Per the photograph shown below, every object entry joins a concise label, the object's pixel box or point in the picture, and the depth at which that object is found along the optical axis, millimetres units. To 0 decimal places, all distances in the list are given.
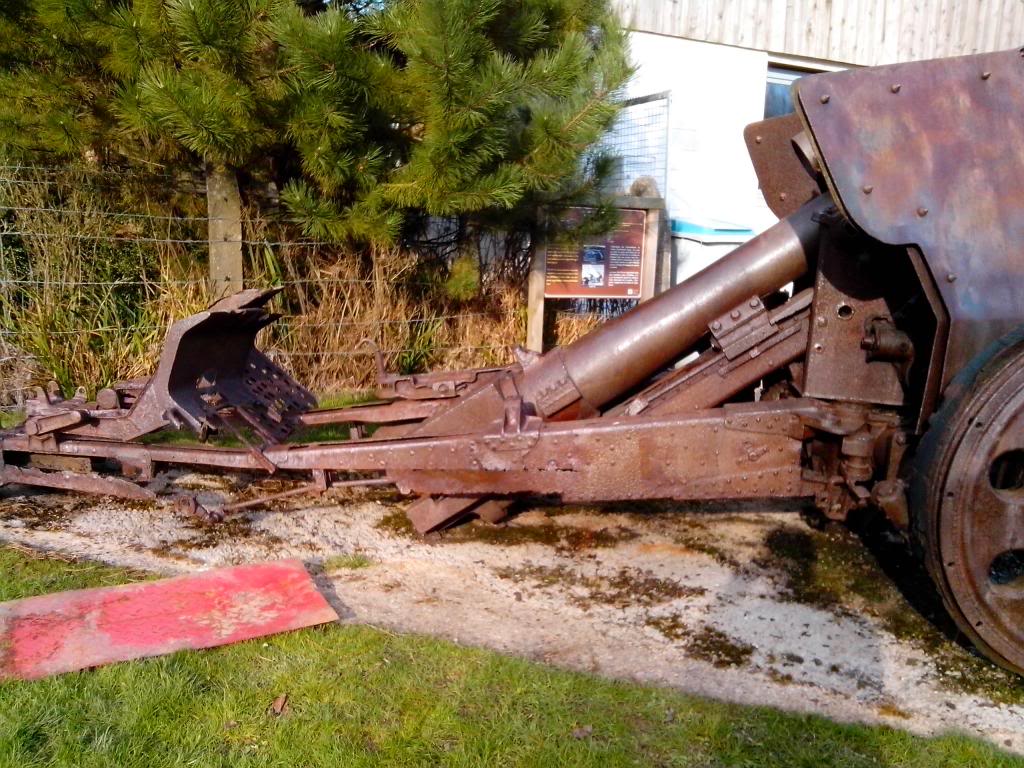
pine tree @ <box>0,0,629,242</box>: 5262
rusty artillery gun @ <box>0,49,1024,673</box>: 2896
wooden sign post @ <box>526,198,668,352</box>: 7715
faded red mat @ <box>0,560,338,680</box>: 2955
